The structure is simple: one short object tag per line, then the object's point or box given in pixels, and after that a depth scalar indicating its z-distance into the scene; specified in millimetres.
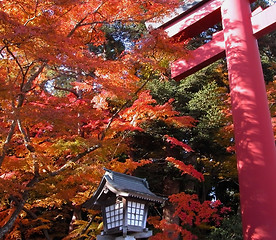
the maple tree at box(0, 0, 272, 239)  5344
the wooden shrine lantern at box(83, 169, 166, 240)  4402
